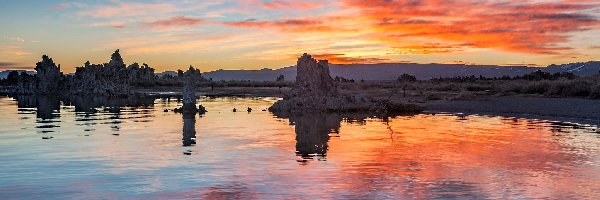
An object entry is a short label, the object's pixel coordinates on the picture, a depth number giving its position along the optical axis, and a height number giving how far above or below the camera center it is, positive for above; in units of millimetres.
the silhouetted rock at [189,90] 53497 -364
